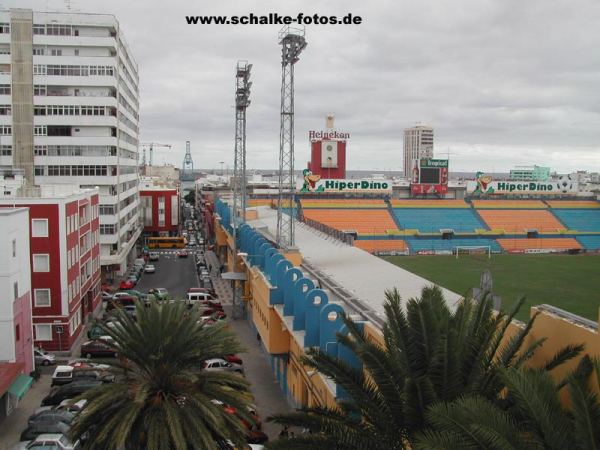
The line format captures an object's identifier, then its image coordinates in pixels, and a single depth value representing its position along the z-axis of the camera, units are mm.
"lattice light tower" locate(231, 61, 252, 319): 40562
